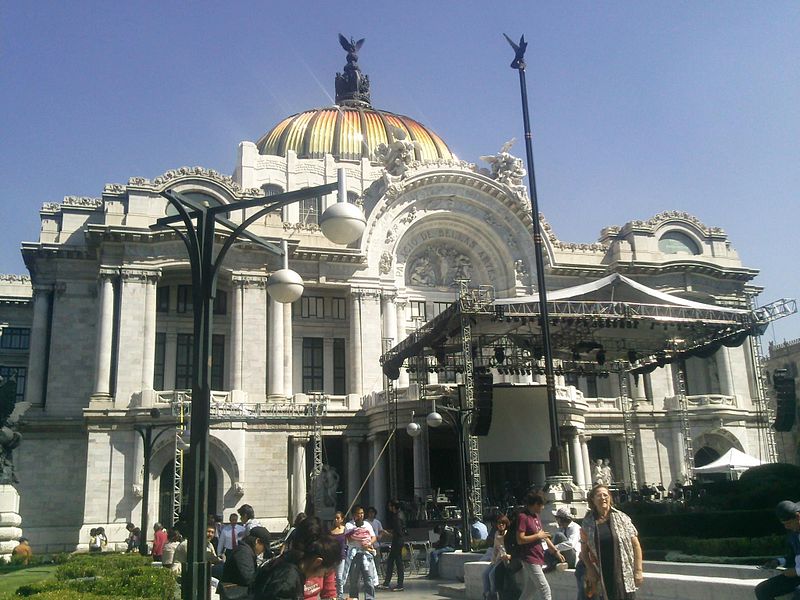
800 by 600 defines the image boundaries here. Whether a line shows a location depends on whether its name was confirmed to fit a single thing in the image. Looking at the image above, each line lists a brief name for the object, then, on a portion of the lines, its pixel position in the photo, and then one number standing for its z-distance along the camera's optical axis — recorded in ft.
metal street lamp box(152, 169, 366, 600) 31.91
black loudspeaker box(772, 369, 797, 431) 103.24
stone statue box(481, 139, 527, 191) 143.95
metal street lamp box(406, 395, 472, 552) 67.97
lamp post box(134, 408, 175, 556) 83.62
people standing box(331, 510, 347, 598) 48.88
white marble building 119.96
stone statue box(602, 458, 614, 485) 133.70
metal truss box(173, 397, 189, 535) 103.62
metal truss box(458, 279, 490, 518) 85.46
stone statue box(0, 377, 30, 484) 72.54
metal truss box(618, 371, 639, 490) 124.57
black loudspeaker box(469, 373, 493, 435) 91.71
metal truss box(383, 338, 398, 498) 115.14
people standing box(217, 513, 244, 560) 54.54
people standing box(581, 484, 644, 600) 26.81
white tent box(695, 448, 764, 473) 113.91
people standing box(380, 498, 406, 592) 60.44
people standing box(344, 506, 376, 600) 50.16
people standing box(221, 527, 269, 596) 29.91
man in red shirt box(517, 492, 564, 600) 35.60
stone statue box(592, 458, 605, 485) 134.32
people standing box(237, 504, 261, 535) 48.78
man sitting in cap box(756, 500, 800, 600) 29.96
